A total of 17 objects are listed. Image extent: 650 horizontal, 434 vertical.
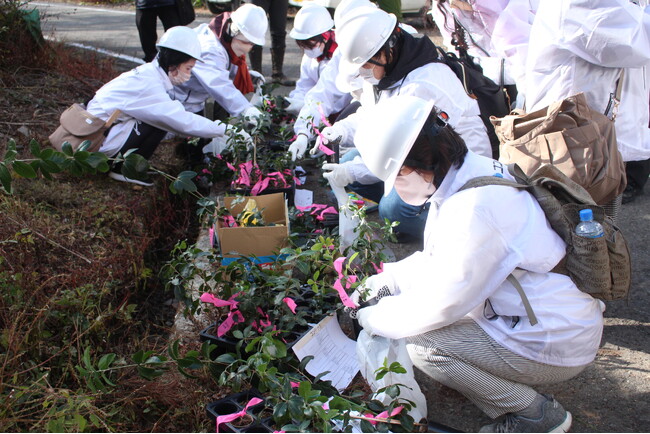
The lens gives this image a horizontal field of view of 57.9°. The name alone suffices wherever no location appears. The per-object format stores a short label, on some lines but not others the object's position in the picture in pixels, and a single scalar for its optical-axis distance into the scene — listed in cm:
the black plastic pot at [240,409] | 186
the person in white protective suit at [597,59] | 246
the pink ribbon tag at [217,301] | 230
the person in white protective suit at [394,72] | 281
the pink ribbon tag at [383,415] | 179
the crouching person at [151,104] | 368
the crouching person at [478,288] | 177
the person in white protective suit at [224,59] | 421
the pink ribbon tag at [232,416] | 189
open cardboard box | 257
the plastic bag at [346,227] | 276
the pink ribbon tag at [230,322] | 230
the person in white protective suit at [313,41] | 448
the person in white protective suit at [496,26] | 319
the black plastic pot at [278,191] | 335
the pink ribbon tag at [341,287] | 225
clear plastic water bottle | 184
